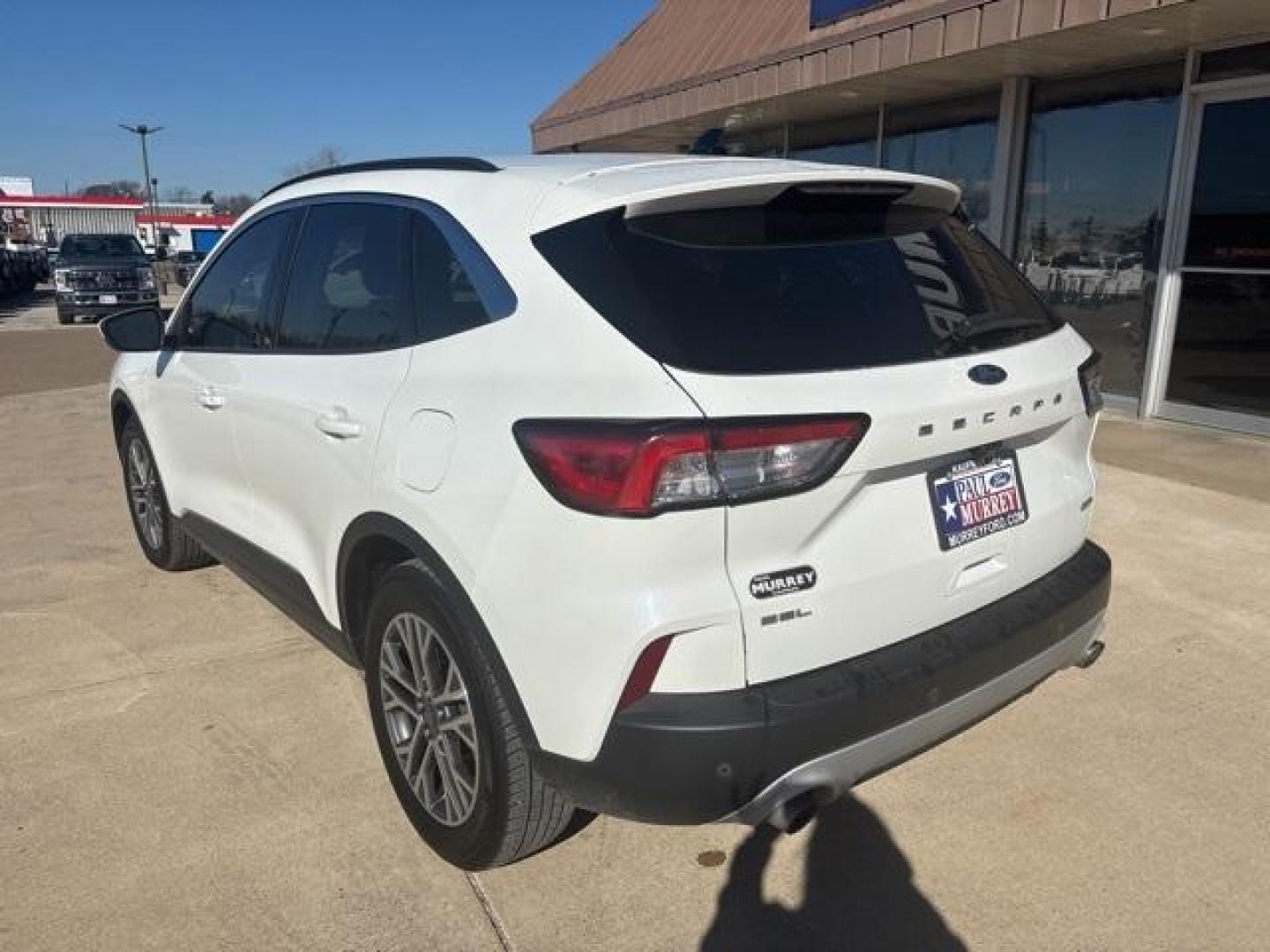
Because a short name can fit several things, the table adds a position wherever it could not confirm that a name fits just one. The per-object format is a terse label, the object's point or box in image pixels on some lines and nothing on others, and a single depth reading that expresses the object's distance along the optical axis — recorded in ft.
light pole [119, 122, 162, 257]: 174.40
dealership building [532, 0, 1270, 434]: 24.53
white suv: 6.46
